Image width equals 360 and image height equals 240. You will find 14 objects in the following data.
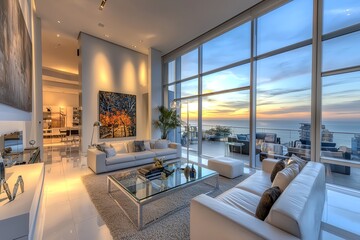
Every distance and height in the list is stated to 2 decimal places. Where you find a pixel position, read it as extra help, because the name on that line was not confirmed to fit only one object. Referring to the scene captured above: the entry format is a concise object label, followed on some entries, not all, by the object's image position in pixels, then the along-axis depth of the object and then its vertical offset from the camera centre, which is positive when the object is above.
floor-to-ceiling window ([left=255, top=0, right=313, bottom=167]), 3.69 +0.94
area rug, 1.97 -1.39
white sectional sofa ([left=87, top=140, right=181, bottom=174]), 3.95 -1.05
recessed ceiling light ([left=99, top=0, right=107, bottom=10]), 4.18 +2.98
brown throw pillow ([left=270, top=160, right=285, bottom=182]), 2.42 -0.74
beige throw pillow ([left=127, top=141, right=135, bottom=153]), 4.72 -0.83
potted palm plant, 6.92 -0.13
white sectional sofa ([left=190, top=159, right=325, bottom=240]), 1.09 -0.77
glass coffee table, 2.15 -1.06
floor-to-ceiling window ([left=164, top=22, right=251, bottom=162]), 4.82 +1.02
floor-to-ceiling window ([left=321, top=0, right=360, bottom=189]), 3.12 +0.55
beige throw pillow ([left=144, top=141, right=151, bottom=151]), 5.06 -0.86
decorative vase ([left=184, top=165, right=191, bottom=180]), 2.95 -1.00
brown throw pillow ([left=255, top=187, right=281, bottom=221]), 1.37 -0.73
